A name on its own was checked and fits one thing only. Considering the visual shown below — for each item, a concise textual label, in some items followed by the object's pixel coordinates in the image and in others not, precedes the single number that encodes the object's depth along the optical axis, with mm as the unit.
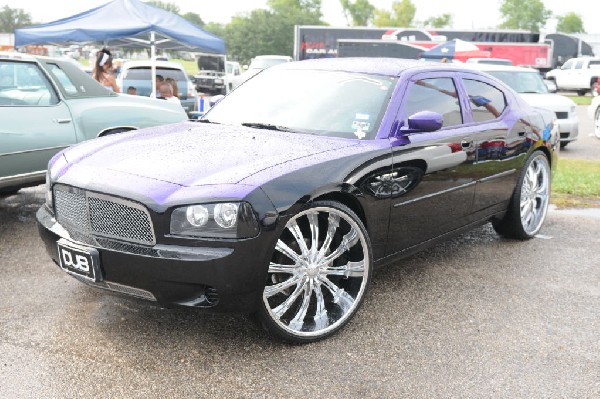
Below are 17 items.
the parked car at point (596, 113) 13688
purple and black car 3000
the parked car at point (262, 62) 24038
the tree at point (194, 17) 141375
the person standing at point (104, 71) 10284
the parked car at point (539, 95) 11188
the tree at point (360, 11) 97562
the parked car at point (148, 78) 14664
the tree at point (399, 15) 88688
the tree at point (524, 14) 94562
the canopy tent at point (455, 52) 20236
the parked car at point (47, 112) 5258
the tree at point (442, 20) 98250
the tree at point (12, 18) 92188
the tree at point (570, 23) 103625
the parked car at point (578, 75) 31000
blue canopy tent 10742
